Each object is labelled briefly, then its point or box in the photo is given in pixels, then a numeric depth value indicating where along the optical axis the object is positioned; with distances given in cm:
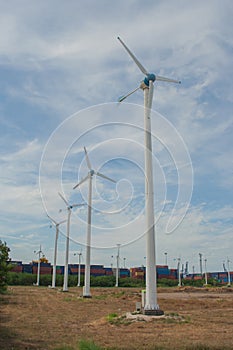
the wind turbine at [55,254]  8950
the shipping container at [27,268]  14332
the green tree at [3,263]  2259
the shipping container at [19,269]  13836
